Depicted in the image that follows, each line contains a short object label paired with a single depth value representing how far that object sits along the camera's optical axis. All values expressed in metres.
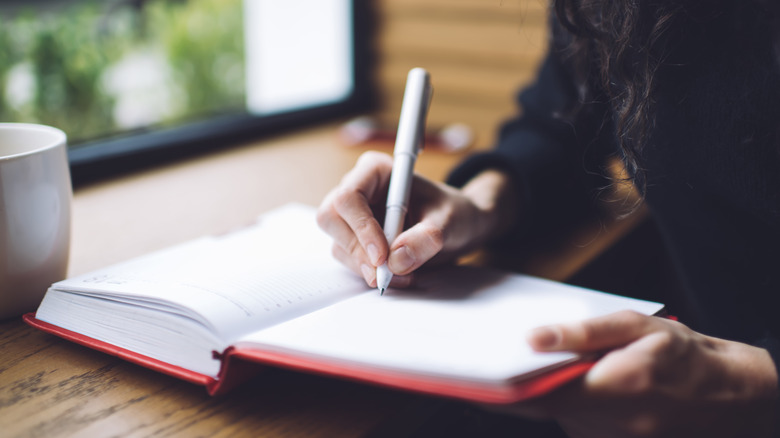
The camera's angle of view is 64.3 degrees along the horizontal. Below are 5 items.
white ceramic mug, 0.51
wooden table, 0.43
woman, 0.42
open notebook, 0.41
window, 1.14
